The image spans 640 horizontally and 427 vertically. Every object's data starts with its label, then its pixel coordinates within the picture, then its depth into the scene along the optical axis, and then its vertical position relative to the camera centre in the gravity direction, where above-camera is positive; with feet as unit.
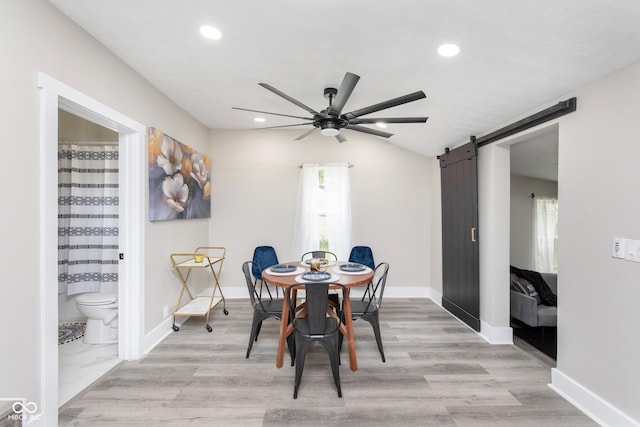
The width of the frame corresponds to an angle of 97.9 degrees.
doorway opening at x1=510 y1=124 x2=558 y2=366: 9.95 -0.24
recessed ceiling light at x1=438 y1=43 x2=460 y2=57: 6.18 +3.72
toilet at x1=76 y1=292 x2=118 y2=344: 9.01 -3.35
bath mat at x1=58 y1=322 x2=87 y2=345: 9.70 -4.31
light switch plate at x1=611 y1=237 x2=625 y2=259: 5.78 -0.74
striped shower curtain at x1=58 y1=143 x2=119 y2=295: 10.25 -0.19
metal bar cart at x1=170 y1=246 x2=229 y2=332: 10.31 -3.46
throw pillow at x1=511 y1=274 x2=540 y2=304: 10.44 -2.82
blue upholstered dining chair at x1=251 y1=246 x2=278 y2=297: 13.76 -2.21
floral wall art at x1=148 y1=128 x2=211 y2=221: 9.24 +1.32
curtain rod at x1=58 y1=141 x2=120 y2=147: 10.38 +2.65
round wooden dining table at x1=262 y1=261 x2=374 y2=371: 7.97 -2.29
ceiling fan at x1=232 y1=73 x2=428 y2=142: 6.24 +2.68
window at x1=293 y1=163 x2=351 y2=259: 14.51 +0.18
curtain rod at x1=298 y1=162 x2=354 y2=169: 14.55 +2.58
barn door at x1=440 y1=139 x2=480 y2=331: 10.73 -0.87
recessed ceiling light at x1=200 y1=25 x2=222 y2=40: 6.19 +4.13
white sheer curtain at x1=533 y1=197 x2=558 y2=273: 16.34 -1.24
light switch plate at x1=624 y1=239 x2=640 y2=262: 5.52 -0.75
